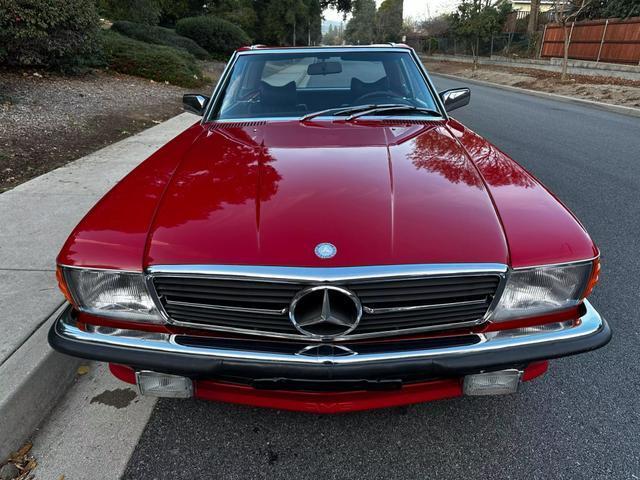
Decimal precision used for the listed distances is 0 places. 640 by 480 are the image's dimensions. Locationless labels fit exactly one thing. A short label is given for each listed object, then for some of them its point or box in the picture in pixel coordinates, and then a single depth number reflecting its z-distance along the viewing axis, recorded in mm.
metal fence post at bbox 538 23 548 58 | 25756
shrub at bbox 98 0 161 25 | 14492
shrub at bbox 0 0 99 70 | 7949
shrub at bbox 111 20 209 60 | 14242
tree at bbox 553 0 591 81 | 17625
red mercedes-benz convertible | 1577
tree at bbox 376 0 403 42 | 57812
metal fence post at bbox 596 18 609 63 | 20370
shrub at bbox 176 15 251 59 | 21109
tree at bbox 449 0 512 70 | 32094
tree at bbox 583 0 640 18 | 21219
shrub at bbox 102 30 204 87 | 11219
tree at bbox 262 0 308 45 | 31953
